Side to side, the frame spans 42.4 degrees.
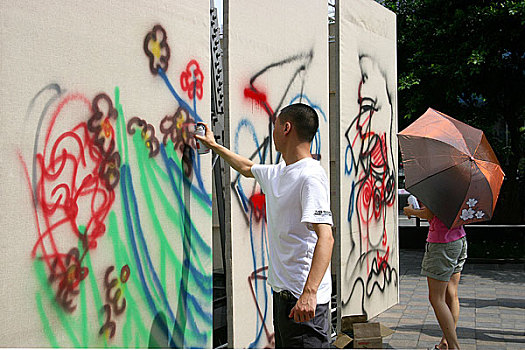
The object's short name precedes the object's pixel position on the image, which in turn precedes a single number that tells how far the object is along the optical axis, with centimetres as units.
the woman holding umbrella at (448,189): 540
